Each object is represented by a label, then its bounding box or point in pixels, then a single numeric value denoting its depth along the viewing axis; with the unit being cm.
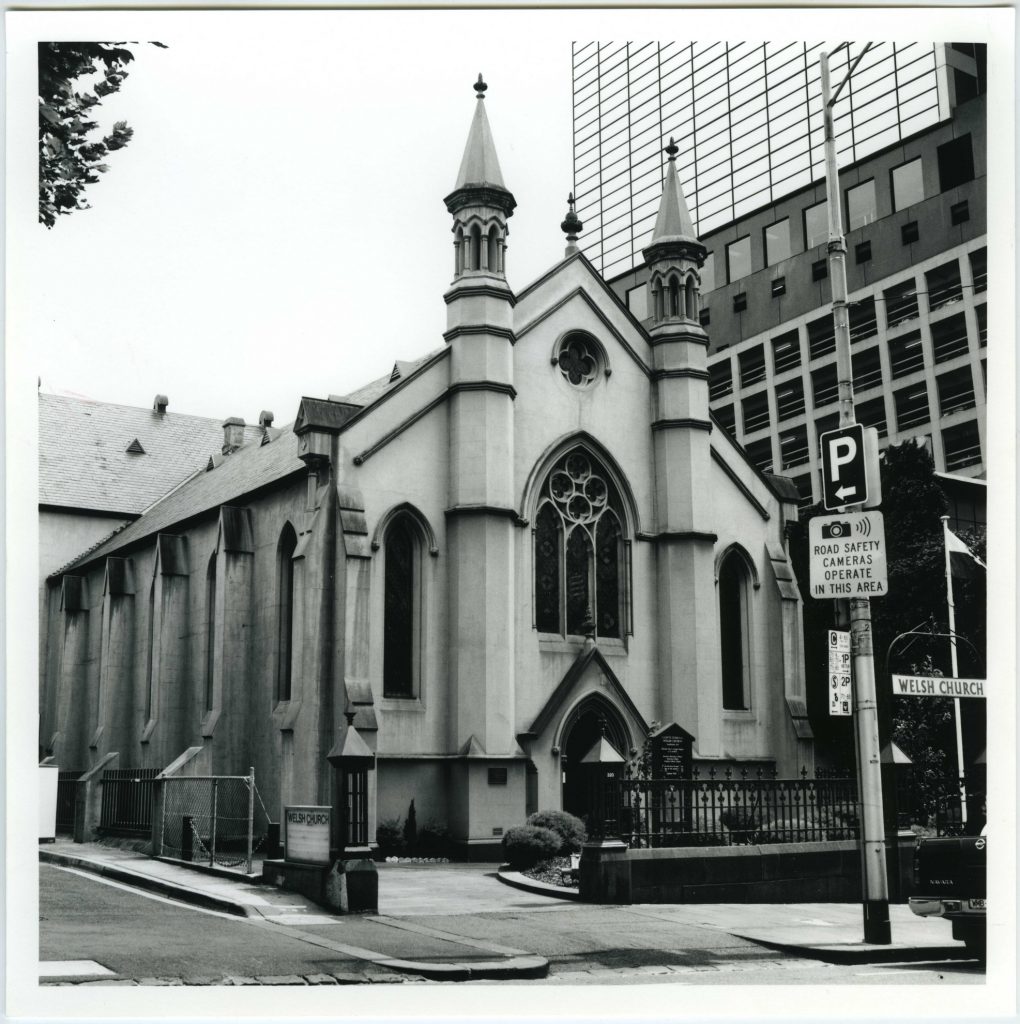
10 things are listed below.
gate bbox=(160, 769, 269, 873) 2486
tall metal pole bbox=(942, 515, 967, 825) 2377
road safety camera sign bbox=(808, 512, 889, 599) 1594
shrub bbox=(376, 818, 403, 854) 2683
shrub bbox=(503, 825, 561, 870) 2367
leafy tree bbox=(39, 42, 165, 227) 1345
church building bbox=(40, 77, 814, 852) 2775
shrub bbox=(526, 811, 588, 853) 2434
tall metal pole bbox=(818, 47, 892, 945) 1573
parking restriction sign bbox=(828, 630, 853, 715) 1817
